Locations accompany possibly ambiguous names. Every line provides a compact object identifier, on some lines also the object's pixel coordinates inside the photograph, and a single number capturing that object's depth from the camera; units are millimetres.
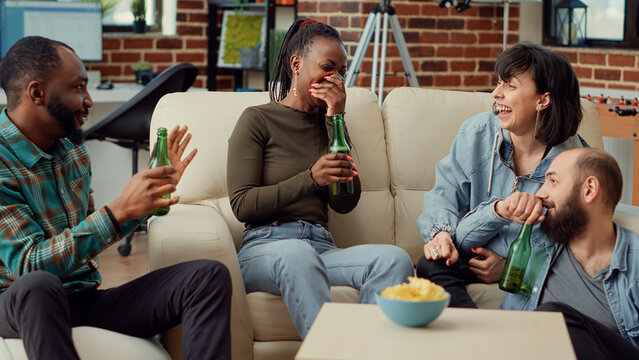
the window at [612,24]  4395
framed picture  4848
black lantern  4710
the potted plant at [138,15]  4996
